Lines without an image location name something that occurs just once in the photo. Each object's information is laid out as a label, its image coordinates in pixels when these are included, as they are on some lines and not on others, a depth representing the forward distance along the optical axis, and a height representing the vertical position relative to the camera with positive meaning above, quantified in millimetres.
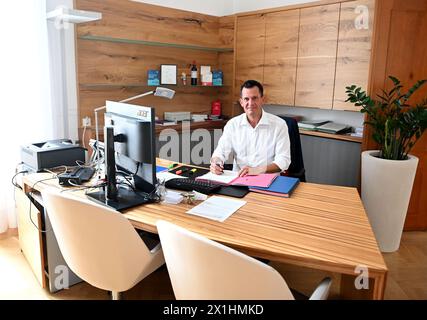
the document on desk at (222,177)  2201 -544
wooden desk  1338 -586
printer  2500 -493
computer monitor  1763 -338
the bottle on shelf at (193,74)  4102 +107
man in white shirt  2648 -391
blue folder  1987 -540
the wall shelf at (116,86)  3382 -28
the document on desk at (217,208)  1714 -577
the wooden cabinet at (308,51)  3240 +327
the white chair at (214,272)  1122 -578
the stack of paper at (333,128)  3502 -376
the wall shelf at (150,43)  3304 +386
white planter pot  2879 -809
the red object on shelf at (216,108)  4395 -270
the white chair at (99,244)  1482 -659
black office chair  2797 -489
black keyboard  2033 -547
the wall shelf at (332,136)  3332 -439
